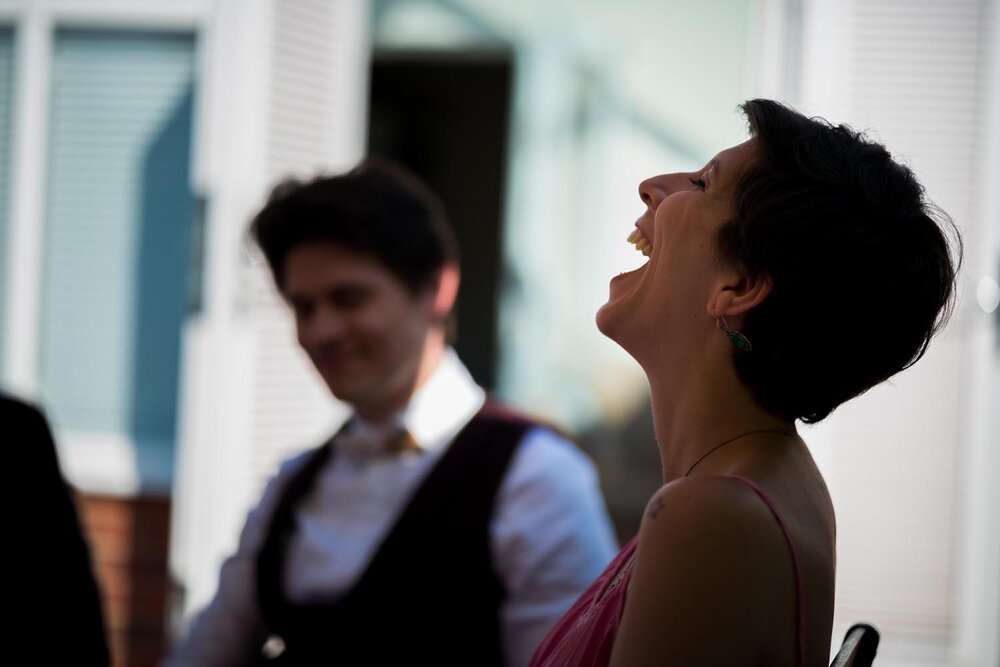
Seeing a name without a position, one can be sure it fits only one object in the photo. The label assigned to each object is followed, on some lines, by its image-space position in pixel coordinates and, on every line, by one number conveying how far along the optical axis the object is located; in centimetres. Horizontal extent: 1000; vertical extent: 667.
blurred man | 161
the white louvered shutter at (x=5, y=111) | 344
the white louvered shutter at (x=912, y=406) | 286
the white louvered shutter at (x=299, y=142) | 317
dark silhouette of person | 147
